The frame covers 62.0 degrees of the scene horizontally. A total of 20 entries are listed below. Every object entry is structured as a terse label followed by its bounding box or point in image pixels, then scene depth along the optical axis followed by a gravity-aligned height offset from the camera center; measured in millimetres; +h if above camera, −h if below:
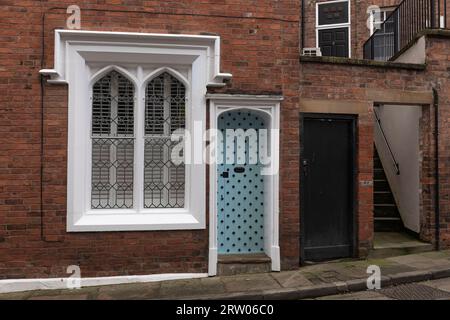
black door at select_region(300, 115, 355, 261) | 6430 -447
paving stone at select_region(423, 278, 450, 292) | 5312 -1801
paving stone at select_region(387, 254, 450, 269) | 6027 -1672
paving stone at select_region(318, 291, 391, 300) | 5012 -1840
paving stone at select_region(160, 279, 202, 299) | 5055 -1808
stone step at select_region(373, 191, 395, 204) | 8340 -804
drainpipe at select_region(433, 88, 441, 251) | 6895 -262
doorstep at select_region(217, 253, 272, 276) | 5816 -1635
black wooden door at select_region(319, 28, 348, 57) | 12766 +4092
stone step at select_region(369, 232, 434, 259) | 6660 -1552
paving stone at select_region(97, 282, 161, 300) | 5016 -1829
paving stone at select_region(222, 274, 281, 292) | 5224 -1772
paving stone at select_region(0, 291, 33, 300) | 5090 -1877
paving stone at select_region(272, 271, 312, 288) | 5324 -1750
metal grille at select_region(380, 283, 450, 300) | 4955 -1810
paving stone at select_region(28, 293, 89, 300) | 5023 -1858
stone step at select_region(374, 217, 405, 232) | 7914 -1351
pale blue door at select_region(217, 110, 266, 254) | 6117 -520
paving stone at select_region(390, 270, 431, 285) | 5527 -1724
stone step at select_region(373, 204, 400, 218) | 8113 -1087
